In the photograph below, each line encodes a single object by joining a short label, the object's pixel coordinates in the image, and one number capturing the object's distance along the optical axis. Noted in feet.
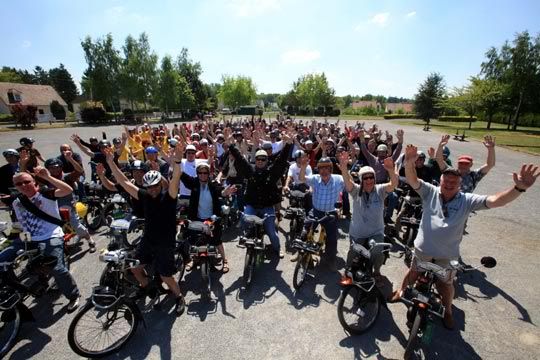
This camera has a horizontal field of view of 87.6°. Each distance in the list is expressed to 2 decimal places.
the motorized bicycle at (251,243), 17.56
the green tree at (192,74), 220.64
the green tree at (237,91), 237.45
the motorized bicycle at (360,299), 13.78
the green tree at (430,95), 171.12
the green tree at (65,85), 282.36
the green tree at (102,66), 167.84
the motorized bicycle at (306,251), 16.97
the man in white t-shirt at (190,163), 24.57
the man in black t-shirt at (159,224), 13.82
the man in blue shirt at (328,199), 18.97
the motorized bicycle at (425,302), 11.60
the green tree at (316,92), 244.63
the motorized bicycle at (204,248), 16.71
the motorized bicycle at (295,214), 21.19
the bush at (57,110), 192.24
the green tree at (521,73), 145.18
